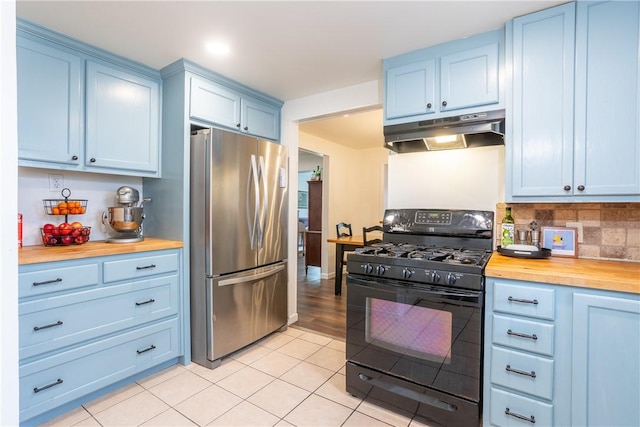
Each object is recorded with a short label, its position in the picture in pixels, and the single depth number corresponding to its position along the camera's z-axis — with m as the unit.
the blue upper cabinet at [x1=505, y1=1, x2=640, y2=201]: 1.51
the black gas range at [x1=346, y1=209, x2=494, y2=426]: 1.55
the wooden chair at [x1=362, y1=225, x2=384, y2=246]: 3.49
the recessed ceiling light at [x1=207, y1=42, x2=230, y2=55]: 2.05
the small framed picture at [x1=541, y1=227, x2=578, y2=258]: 1.88
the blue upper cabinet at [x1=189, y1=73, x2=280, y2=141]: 2.38
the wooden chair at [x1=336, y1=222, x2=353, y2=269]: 4.07
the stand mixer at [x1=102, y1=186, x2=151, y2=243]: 2.23
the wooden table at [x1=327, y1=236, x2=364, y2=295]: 4.03
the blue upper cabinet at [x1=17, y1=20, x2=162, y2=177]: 1.83
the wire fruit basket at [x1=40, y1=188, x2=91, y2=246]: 2.03
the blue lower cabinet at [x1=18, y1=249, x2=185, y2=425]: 1.64
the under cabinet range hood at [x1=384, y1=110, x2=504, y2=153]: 1.87
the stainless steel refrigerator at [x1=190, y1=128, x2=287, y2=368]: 2.29
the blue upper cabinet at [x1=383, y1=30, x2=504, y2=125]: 1.86
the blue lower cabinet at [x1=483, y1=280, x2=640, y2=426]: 1.29
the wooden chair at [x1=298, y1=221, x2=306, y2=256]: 7.62
